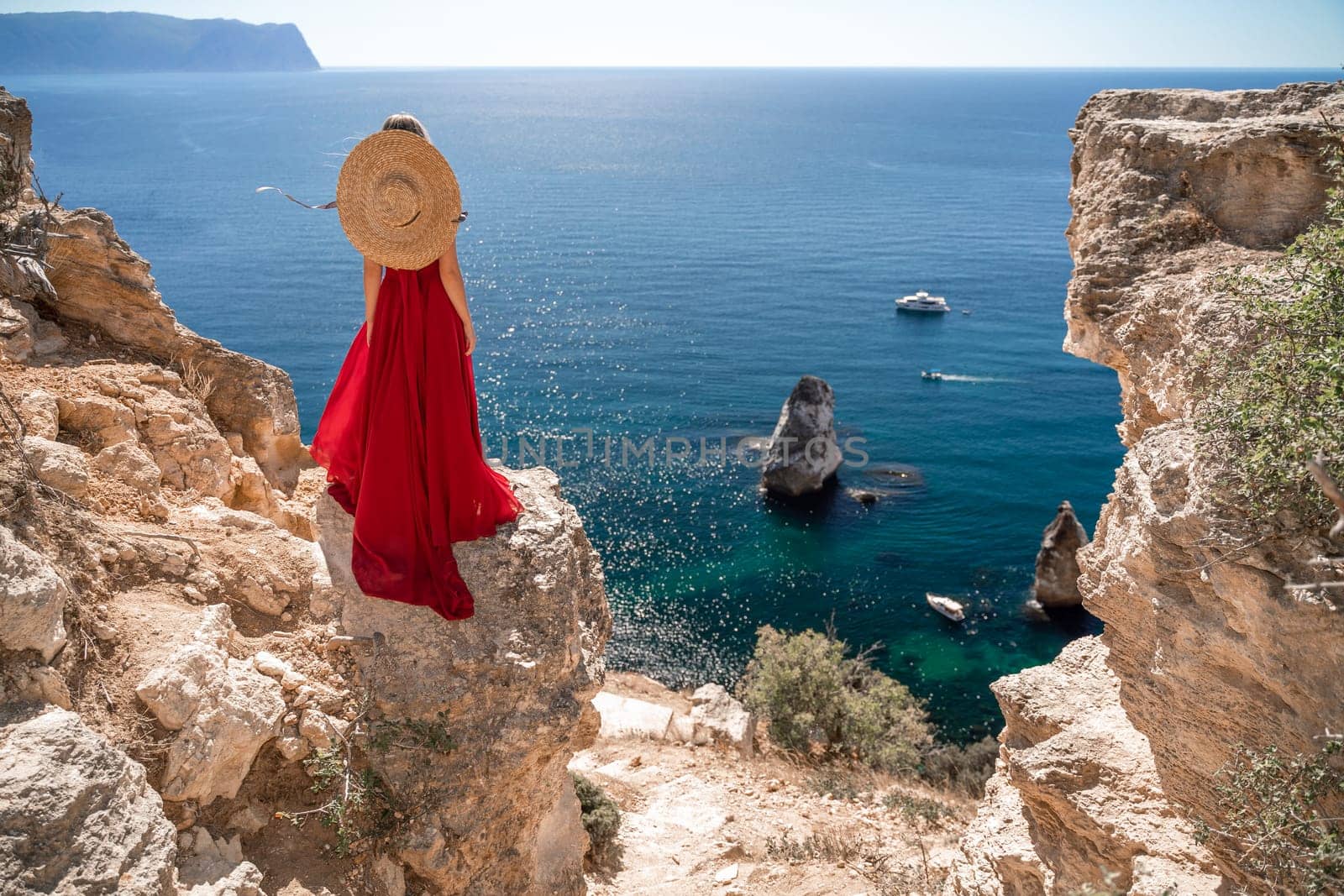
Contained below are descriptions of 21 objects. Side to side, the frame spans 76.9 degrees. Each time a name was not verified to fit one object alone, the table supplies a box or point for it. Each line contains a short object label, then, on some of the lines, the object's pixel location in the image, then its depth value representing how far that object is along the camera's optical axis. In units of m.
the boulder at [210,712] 5.86
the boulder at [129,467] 7.72
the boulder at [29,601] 5.20
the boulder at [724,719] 17.67
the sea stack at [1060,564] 33.06
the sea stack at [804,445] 41.28
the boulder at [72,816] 4.54
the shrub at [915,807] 13.33
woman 7.33
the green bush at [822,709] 19.25
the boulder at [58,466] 6.81
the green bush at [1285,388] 6.17
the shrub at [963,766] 19.34
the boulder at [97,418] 7.93
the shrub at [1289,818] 5.73
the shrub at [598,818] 11.00
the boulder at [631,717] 17.22
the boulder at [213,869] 5.53
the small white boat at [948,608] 32.66
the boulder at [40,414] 7.30
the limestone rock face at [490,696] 6.96
